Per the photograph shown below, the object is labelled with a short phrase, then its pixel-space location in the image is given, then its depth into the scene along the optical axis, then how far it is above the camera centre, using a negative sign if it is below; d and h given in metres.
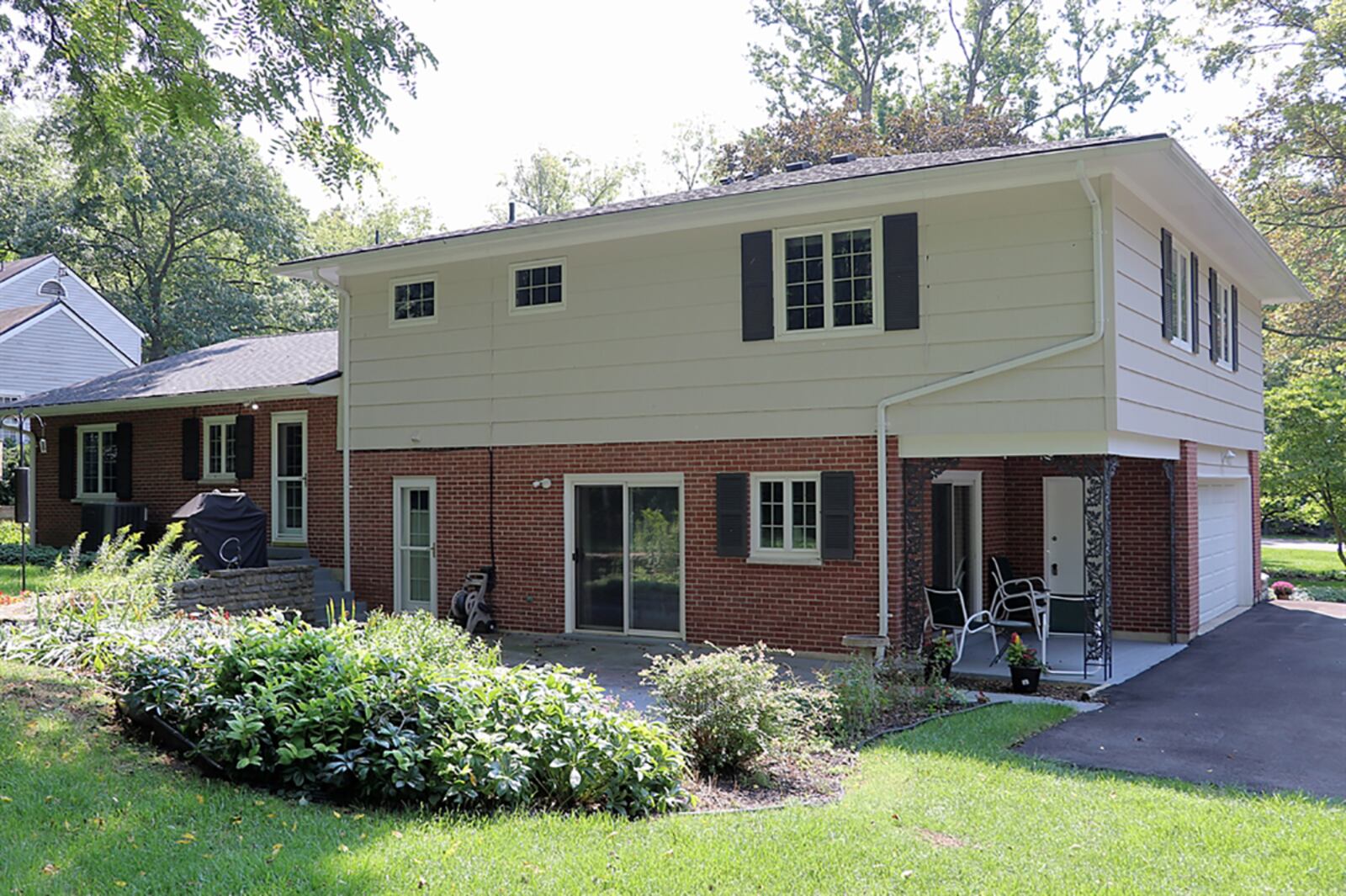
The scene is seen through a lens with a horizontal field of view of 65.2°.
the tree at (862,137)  26.05 +8.84
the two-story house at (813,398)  10.24 +0.95
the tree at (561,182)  41.62 +12.01
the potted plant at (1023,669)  9.62 -1.71
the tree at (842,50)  31.84 +13.42
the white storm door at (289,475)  15.41 +0.17
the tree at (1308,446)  20.52 +0.66
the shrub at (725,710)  6.61 -1.45
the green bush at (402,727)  5.44 -1.33
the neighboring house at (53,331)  29.36 +4.59
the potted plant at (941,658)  10.05 -1.69
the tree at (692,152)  38.88 +12.34
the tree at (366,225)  45.50 +11.60
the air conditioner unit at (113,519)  16.52 -0.50
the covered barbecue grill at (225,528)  13.06 -0.52
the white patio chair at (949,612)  10.70 -1.34
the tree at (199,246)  30.05 +7.41
